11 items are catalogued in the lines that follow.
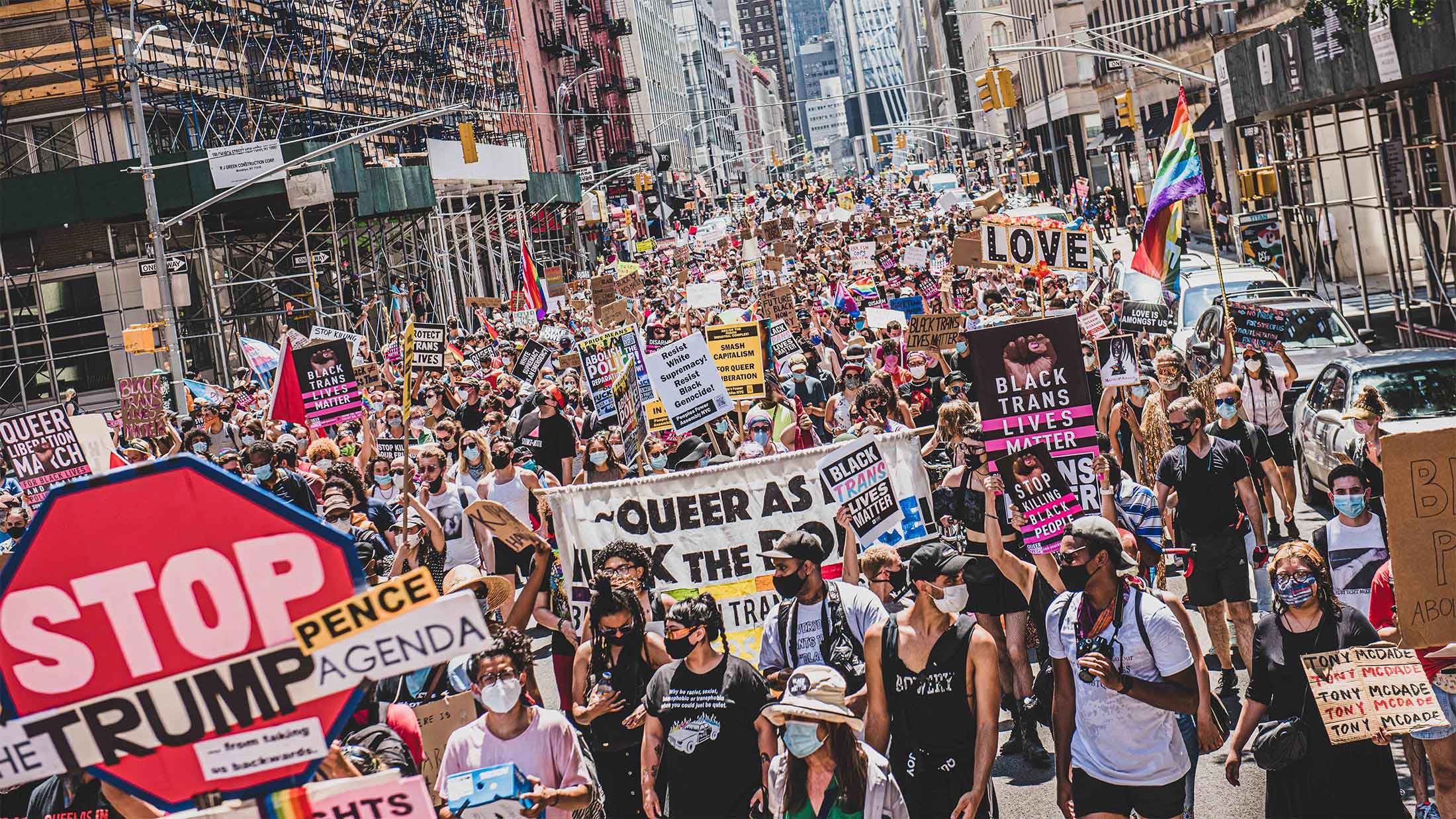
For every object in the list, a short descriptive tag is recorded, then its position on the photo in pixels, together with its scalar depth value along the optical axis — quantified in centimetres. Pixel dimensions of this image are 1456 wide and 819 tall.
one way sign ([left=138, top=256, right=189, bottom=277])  3769
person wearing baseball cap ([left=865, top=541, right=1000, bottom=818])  625
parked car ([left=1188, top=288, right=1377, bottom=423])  1781
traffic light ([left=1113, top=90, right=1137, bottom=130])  4506
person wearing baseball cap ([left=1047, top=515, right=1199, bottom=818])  602
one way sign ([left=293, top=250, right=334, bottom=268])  4269
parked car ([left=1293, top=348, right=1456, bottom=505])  1304
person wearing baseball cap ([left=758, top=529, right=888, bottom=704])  663
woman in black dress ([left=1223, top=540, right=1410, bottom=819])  589
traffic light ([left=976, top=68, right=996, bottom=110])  3956
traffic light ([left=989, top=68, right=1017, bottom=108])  3909
